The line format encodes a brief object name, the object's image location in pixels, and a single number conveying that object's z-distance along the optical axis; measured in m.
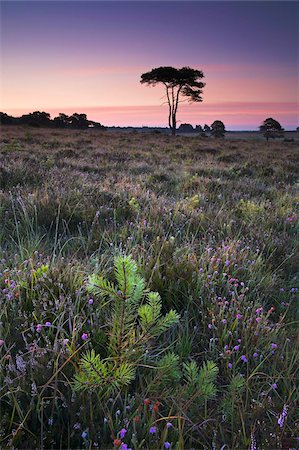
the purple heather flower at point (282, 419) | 1.43
